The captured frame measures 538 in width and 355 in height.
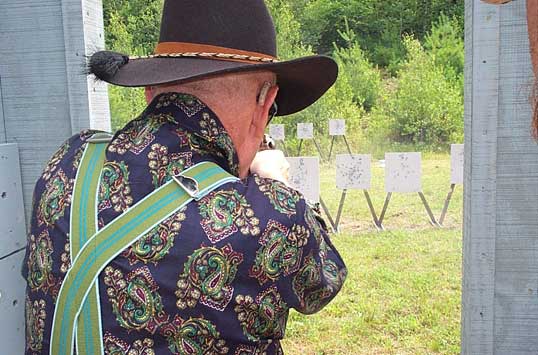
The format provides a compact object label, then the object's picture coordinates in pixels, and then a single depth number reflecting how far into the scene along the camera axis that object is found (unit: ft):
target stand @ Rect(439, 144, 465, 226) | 16.92
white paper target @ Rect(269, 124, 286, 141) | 21.99
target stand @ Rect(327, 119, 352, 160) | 24.50
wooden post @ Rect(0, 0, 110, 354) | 4.12
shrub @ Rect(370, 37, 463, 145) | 29.78
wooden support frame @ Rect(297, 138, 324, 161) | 27.87
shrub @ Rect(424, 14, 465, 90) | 34.40
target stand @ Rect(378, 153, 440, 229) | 16.80
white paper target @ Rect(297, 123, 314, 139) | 24.14
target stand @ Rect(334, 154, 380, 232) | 17.11
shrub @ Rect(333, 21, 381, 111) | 33.91
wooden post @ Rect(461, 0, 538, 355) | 3.61
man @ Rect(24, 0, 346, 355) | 2.44
